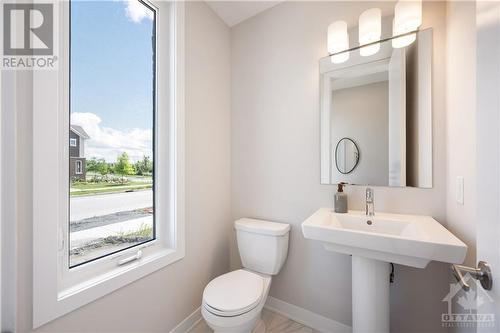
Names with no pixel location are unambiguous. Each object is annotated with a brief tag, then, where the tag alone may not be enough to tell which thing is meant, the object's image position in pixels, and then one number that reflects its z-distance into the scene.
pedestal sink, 0.92
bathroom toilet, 1.18
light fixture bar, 1.29
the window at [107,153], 0.90
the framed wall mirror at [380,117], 1.29
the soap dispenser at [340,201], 1.41
